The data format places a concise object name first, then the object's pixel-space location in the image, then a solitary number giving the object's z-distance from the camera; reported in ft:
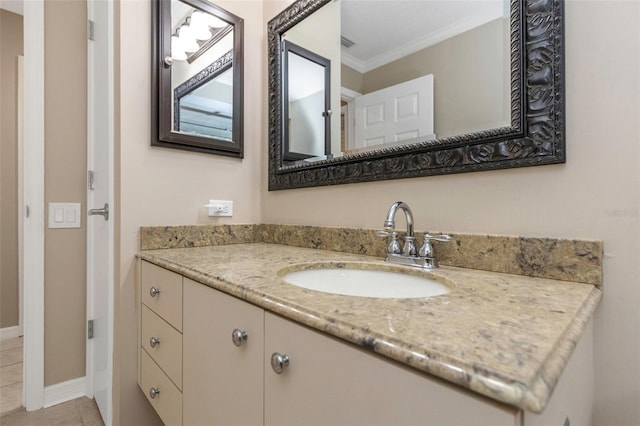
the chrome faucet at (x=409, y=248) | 2.89
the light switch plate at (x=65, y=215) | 5.28
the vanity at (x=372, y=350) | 1.09
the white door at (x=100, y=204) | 4.18
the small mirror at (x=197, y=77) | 4.24
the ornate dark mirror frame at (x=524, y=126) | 2.42
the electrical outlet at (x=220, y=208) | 4.73
